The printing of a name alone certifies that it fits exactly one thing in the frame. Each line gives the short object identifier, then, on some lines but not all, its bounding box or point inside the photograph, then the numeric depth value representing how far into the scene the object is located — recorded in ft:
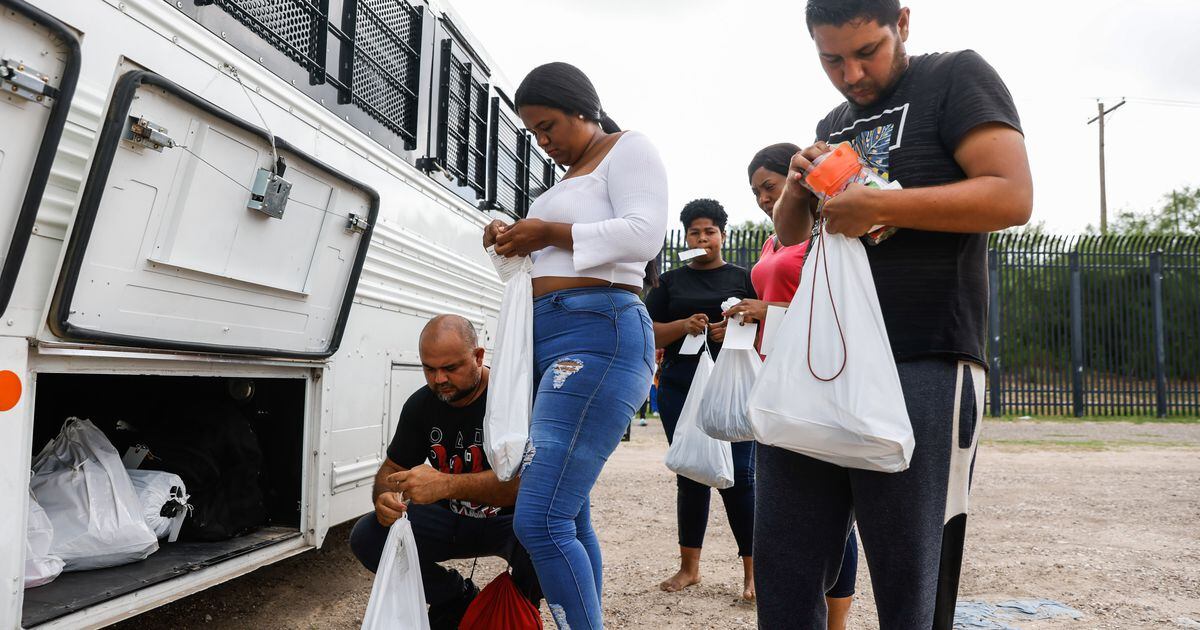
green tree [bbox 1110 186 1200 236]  95.45
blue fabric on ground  10.44
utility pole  82.07
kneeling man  8.48
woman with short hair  11.41
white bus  5.86
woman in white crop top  6.75
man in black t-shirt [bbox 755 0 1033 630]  4.73
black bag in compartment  9.45
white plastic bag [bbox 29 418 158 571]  7.50
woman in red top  9.07
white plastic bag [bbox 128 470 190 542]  8.64
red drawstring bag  7.73
